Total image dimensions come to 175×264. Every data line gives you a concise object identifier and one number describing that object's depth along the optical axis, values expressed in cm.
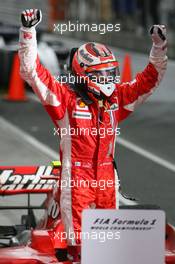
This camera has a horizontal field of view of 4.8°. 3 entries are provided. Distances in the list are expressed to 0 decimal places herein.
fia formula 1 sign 1329
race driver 1459
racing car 1446
